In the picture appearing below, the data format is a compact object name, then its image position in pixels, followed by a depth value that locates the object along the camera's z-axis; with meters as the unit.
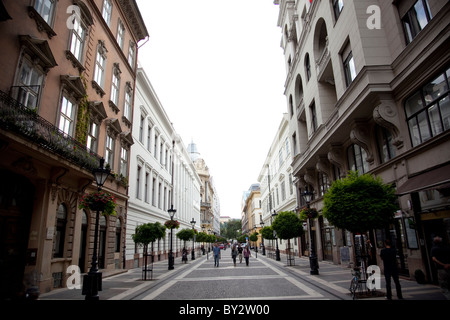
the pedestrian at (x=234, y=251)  24.07
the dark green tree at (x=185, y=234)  31.41
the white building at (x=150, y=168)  22.31
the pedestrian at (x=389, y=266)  7.74
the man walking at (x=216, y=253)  22.81
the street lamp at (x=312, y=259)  14.62
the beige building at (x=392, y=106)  9.63
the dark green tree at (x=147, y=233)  16.61
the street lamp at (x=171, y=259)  20.20
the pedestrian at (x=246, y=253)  22.62
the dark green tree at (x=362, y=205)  8.94
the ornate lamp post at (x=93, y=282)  8.59
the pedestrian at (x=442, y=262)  6.45
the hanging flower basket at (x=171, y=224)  21.41
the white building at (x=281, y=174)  34.75
